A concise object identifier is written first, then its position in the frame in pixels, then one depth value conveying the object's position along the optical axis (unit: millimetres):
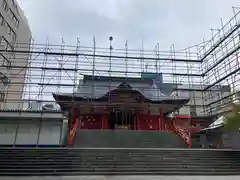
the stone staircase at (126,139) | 12395
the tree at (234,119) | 7964
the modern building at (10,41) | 18227
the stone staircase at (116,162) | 8288
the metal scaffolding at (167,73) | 14950
